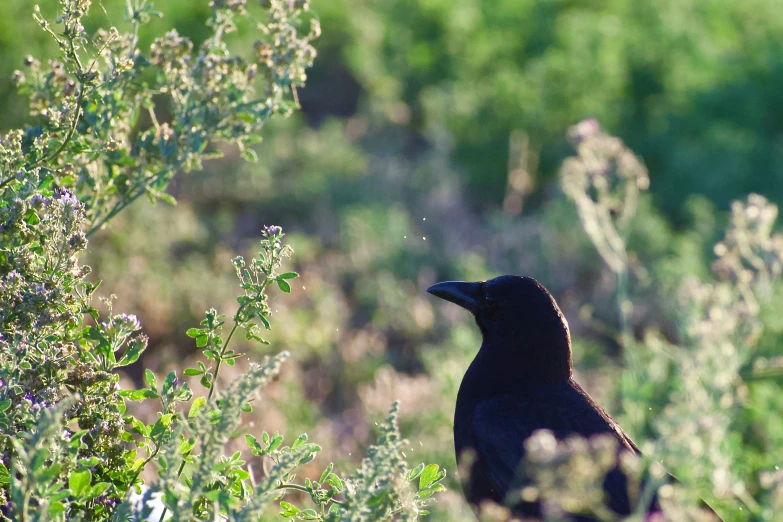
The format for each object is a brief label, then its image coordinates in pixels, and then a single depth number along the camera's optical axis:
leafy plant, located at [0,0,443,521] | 7.01
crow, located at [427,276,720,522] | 7.22
